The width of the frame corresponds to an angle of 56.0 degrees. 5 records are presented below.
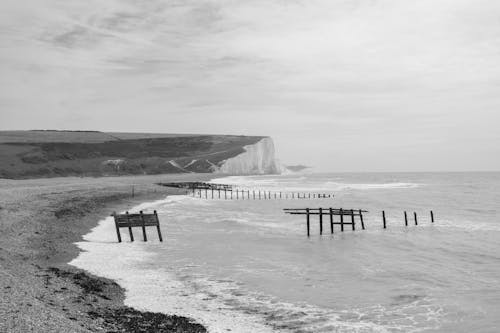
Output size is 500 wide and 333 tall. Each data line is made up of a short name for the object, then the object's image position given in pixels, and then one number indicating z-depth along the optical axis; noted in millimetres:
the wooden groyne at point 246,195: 59531
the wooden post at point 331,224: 28333
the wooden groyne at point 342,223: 27578
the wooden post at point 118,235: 21650
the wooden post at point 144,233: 22594
